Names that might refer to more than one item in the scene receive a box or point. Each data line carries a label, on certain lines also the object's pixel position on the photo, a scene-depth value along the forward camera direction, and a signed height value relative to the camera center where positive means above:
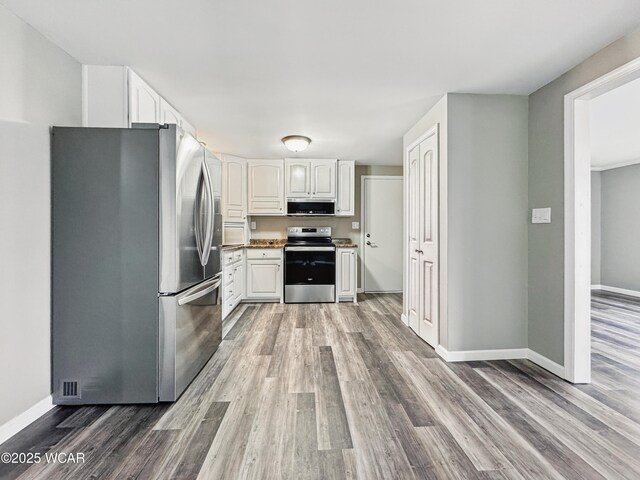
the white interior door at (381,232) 5.53 +0.14
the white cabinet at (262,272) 4.71 -0.50
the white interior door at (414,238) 3.29 +0.02
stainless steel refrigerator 1.90 -0.15
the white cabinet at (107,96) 2.22 +1.04
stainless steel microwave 5.01 +0.53
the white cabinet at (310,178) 4.94 +0.99
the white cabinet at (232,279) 3.87 -0.54
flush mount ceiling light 3.77 +1.21
